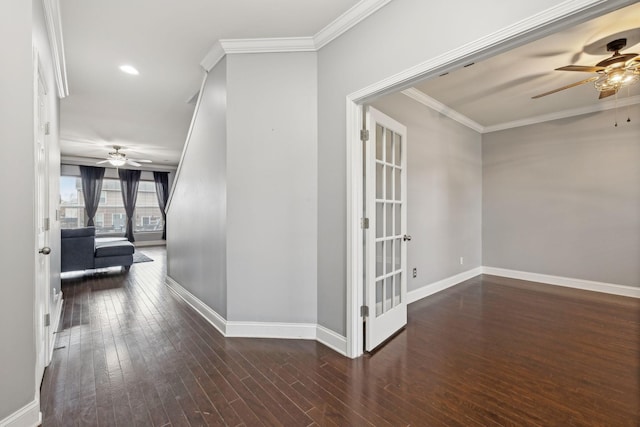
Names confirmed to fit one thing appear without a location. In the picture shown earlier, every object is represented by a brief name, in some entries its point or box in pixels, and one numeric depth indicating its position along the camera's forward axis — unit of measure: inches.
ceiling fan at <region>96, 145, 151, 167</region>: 259.3
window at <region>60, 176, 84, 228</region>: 320.5
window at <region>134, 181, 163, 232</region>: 379.2
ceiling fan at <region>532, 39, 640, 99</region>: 93.0
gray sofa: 186.5
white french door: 91.3
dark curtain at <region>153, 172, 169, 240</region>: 389.7
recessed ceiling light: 122.5
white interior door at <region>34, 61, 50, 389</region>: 73.3
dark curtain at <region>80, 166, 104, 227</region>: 329.7
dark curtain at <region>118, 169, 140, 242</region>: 359.6
